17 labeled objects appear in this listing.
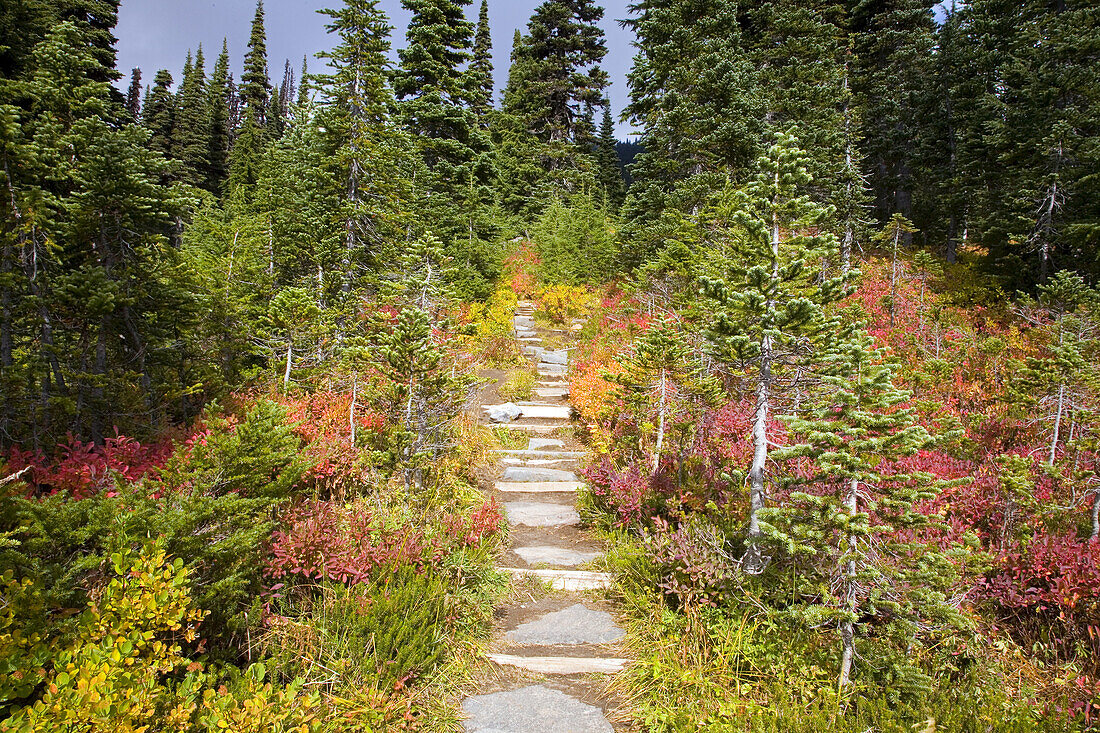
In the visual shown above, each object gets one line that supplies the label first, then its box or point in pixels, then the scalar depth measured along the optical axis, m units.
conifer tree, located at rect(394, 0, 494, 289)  18.72
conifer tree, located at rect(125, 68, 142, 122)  52.22
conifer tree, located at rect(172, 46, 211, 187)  39.66
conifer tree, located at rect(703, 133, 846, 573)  4.29
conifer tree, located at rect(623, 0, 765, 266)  13.99
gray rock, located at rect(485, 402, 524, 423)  11.58
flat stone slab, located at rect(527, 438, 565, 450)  10.41
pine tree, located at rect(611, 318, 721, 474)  7.11
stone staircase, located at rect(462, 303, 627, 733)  4.04
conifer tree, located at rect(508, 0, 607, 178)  27.33
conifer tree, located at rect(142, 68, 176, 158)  39.72
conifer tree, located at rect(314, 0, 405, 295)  10.73
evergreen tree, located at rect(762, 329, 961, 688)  3.45
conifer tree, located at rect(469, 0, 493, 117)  30.33
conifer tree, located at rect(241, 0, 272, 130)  45.06
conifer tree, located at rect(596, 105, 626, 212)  30.70
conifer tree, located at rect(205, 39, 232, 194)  43.72
